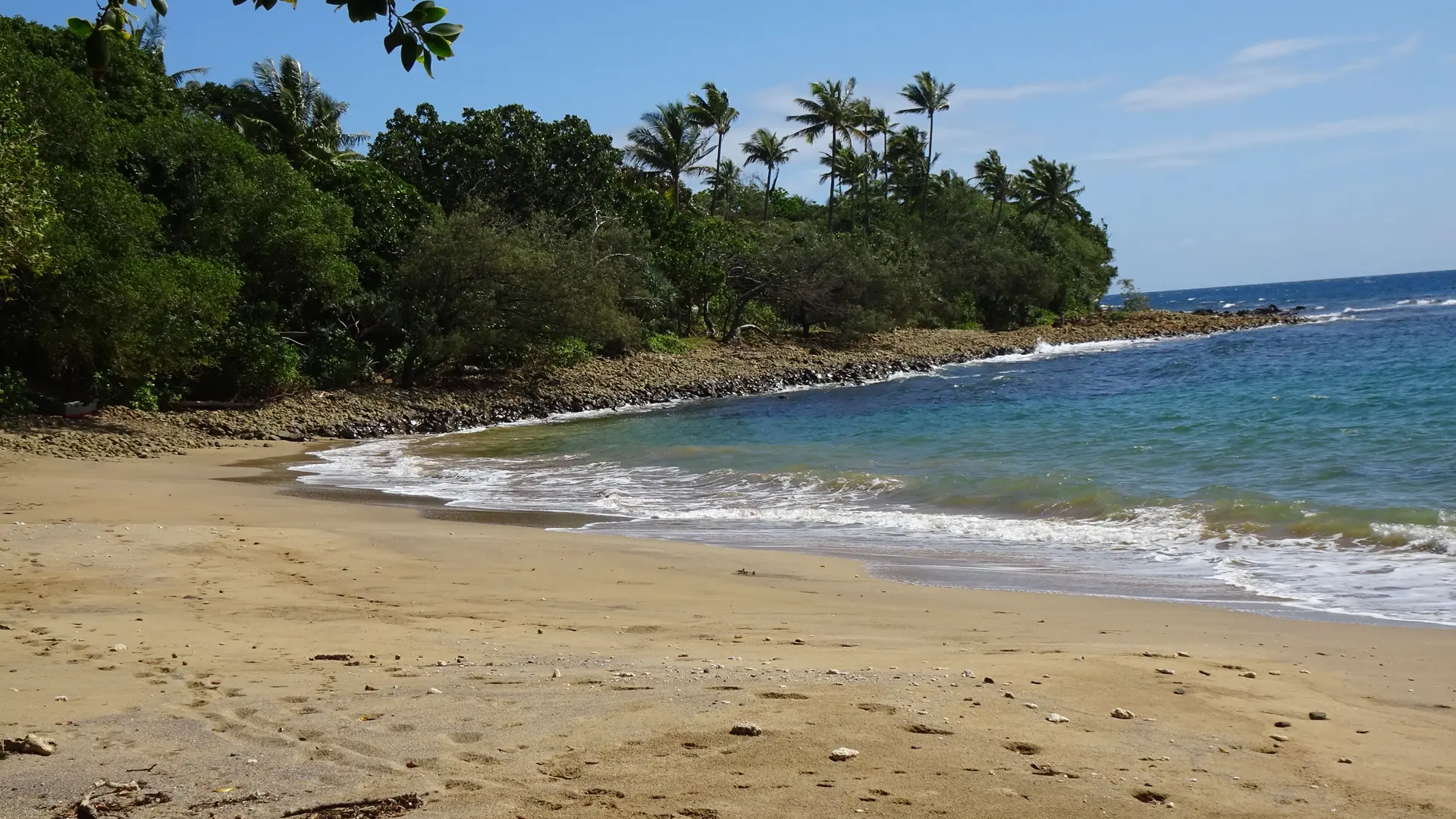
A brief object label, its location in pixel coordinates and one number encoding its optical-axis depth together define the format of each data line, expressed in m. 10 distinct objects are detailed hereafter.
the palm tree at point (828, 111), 62.62
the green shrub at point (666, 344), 41.75
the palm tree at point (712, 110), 57.56
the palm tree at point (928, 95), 69.25
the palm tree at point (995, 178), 72.06
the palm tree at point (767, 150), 65.75
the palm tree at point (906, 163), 72.31
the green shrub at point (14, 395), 20.91
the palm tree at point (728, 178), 67.81
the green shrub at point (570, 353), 35.42
